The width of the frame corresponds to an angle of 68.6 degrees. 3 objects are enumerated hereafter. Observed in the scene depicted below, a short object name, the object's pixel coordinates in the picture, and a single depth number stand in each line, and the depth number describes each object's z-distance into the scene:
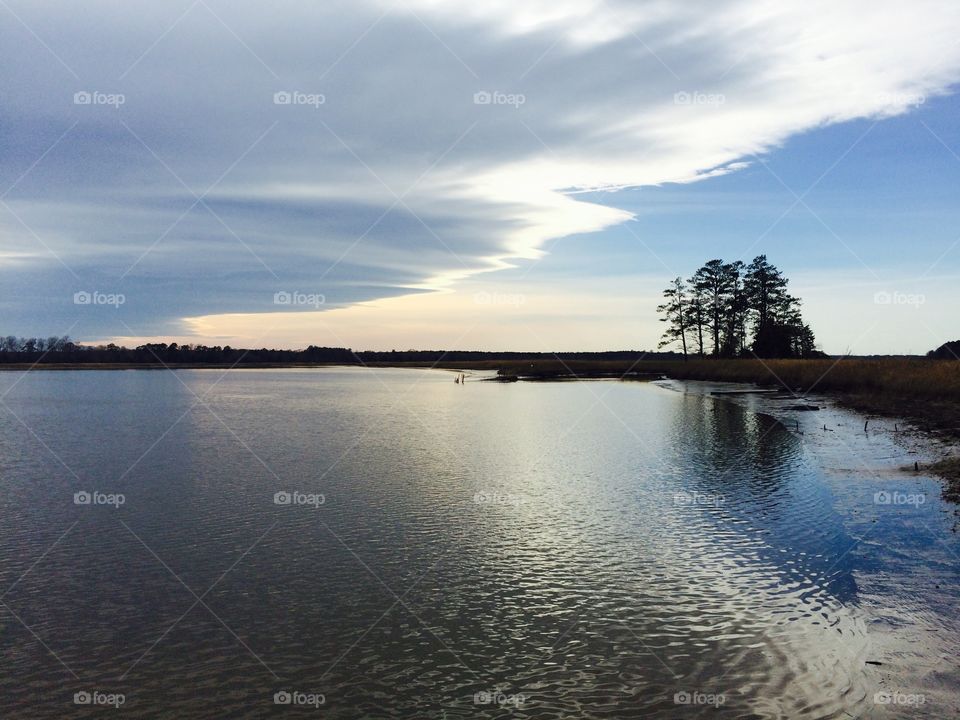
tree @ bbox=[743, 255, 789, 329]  120.56
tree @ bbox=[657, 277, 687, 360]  134.00
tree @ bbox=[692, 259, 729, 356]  126.06
